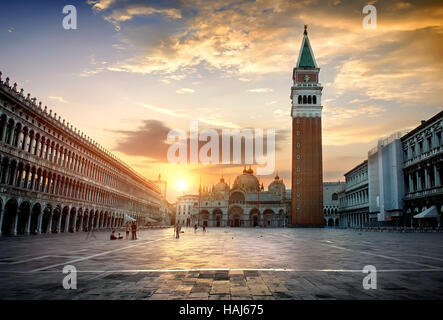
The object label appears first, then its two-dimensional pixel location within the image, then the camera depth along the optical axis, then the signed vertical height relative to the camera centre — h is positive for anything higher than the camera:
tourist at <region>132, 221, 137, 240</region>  22.43 -1.88
